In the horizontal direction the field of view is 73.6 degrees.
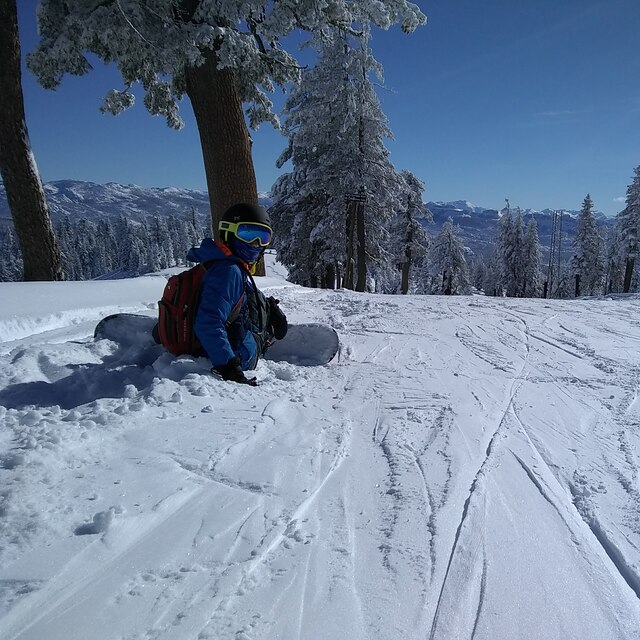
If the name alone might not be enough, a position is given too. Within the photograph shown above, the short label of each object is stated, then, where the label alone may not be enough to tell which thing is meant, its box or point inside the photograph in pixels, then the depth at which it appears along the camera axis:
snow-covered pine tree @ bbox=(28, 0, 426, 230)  6.18
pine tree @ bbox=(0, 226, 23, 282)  81.56
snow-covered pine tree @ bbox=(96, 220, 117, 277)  103.80
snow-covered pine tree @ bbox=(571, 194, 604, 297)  44.22
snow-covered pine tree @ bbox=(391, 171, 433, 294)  30.69
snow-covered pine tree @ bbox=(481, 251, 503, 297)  45.91
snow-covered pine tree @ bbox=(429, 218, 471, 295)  38.78
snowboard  4.15
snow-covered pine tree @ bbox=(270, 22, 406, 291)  17.02
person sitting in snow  3.37
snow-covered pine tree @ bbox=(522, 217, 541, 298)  44.47
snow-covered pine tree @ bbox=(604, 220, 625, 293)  58.47
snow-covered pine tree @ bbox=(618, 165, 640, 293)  37.34
